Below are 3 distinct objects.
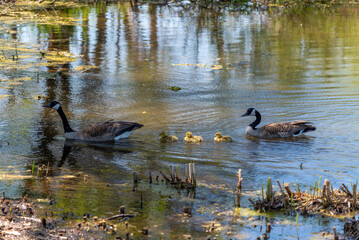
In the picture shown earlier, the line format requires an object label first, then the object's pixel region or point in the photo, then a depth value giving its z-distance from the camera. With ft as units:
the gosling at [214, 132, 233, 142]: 68.08
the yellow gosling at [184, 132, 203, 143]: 67.21
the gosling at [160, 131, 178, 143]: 67.10
